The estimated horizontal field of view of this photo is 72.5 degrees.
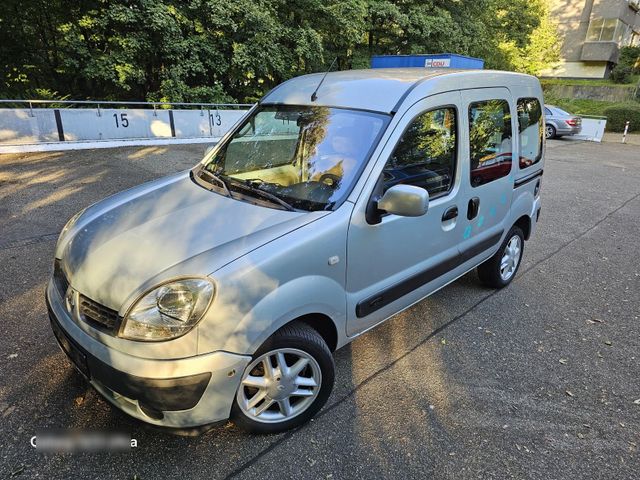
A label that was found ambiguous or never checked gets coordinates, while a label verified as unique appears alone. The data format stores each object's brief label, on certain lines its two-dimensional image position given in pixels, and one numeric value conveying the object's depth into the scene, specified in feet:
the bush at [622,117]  75.42
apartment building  121.60
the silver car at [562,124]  61.11
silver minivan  6.51
